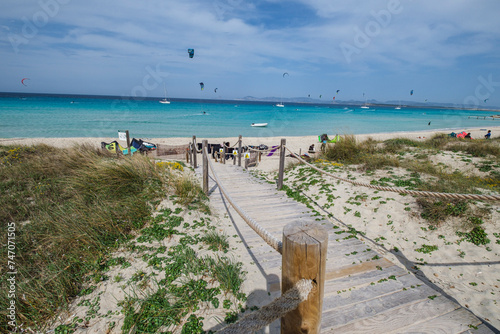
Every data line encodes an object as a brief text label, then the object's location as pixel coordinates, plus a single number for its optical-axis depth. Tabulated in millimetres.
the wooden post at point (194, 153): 9239
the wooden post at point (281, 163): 7105
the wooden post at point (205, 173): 6502
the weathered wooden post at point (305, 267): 1178
